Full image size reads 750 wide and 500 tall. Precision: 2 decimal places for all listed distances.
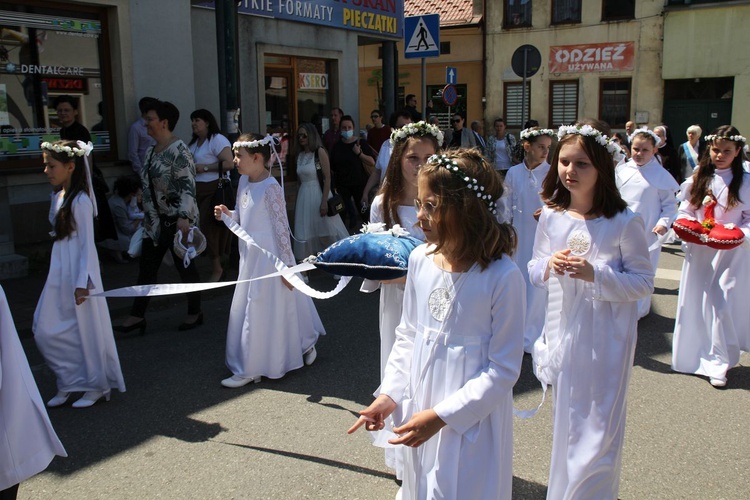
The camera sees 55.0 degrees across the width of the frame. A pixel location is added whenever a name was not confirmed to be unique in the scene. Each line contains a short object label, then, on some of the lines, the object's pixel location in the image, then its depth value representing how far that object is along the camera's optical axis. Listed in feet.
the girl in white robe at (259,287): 17.67
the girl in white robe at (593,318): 10.61
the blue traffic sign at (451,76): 58.96
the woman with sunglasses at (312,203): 29.19
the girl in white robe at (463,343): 8.05
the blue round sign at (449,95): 55.42
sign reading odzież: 83.82
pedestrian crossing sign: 42.50
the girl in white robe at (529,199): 20.44
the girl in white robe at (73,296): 15.89
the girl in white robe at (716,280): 17.87
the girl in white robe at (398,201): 12.67
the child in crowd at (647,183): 21.76
